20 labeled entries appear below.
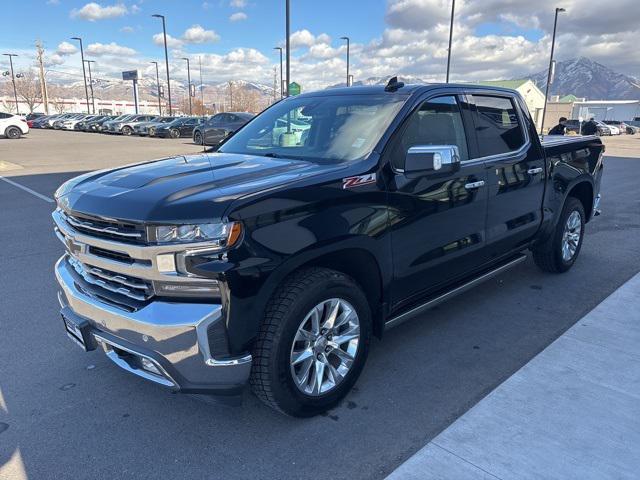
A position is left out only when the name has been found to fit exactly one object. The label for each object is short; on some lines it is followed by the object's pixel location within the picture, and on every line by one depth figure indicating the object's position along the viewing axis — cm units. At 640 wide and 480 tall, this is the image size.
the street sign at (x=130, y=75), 6986
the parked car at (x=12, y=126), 2875
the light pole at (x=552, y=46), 3714
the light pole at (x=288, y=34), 2033
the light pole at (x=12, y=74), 8096
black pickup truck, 238
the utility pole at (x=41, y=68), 6725
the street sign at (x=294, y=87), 2636
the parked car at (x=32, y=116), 5641
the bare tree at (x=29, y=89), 9588
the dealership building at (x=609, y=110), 9638
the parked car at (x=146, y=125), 3467
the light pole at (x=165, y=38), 4440
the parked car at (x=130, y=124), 3756
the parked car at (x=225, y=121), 2361
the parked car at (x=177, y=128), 3278
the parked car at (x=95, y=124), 4032
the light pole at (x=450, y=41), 3163
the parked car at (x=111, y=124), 3872
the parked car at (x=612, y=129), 4986
